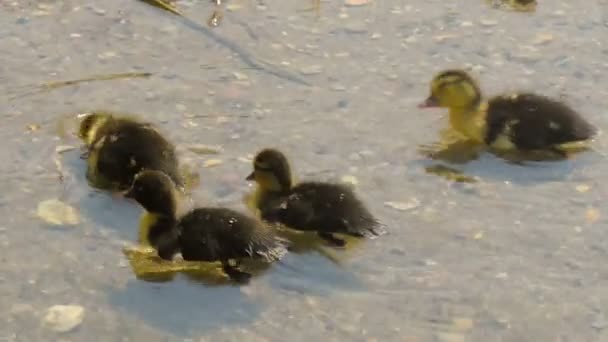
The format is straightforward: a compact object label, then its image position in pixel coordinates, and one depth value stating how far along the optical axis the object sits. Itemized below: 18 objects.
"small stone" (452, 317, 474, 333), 5.26
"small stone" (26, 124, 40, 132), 6.78
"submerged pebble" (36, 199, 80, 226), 6.00
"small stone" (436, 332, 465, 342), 5.18
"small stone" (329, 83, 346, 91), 7.32
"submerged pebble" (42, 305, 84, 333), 5.25
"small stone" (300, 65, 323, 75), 7.51
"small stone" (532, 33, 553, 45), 8.02
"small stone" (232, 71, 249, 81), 7.40
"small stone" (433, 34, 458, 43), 8.02
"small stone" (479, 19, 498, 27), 8.28
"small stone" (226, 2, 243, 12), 8.31
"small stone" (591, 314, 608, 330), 5.29
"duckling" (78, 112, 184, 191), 6.15
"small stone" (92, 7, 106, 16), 8.21
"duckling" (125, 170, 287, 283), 5.53
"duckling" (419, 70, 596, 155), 6.68
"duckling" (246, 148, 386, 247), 5.79
